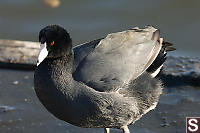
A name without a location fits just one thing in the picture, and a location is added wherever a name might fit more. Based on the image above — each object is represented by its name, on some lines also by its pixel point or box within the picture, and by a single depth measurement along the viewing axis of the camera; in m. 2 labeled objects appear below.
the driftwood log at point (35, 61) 12.07
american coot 8.71
